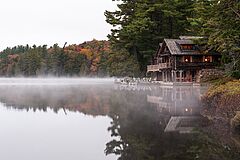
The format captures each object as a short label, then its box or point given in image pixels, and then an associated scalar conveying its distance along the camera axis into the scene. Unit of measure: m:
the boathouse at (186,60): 46.25
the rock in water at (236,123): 12.71
